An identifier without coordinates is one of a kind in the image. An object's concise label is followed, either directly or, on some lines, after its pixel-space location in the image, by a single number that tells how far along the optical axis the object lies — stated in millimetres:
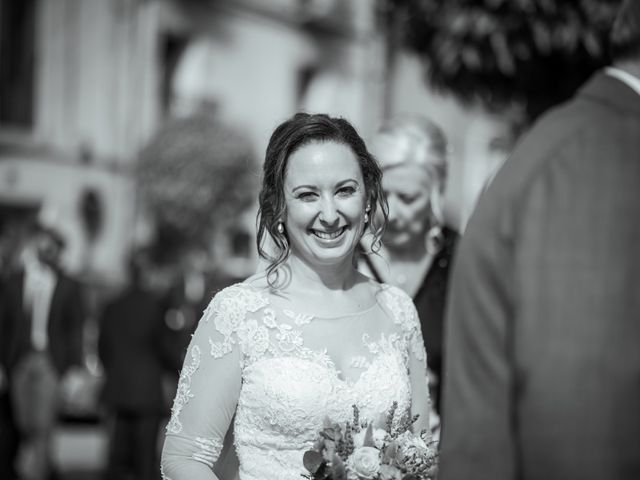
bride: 3037
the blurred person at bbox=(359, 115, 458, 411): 4281
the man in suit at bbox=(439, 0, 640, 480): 1782
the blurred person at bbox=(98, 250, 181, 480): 8750
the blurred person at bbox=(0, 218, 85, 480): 8195
